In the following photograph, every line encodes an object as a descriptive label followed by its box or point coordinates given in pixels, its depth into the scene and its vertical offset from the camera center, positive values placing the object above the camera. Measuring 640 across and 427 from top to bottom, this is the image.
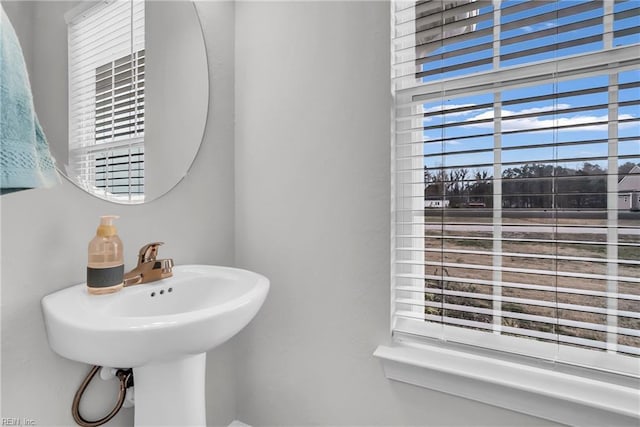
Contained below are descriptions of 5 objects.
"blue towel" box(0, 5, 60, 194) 0.55 +0.15
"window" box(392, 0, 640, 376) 0.81 +0.09
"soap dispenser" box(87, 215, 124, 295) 0.82 -0.13
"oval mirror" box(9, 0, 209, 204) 0.88 +0.36
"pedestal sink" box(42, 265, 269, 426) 0.66 -0.25
